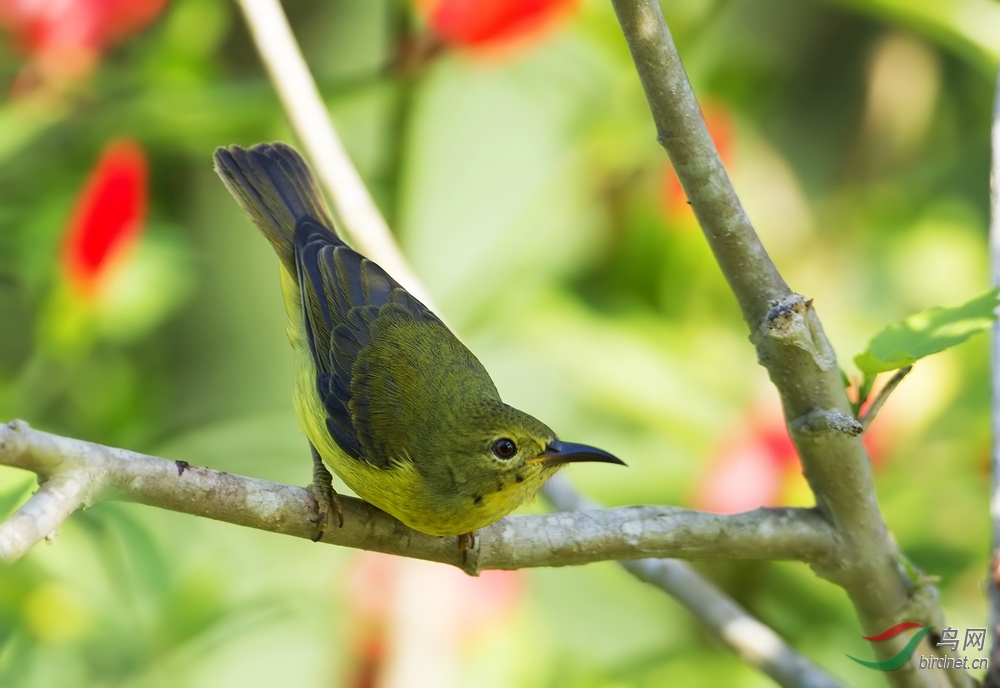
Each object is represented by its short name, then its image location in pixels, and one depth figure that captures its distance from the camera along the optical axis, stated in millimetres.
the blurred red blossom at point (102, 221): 5687
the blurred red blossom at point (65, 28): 6008
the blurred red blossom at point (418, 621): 5660
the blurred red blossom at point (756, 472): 5531
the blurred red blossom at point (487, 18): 5762
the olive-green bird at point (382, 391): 4398
